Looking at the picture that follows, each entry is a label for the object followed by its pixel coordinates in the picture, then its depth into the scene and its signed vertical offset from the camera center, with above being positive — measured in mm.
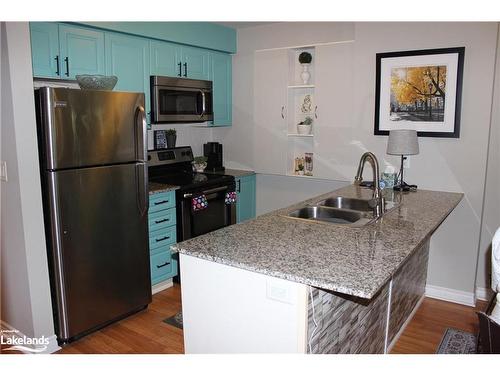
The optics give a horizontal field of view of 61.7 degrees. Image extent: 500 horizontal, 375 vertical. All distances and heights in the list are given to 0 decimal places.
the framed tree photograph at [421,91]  3164 +223
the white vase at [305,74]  4023 +437
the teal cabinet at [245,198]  4359 -811
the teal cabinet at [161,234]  3363 -925
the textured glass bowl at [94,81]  2857 +273
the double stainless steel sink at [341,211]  2543 -574
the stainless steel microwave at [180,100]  3623 +192
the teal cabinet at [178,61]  3648 +552
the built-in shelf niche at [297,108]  4070 +122
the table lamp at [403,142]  3148 -169
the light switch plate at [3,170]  2513 -287
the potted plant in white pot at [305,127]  4047 -63
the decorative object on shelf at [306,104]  4188 +163
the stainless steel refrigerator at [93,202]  2486 -519
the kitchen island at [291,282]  1632 -649
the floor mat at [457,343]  2666 -1450
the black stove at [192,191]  3586 -623
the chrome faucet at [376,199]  2441 -465
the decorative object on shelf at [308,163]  4201 -424
